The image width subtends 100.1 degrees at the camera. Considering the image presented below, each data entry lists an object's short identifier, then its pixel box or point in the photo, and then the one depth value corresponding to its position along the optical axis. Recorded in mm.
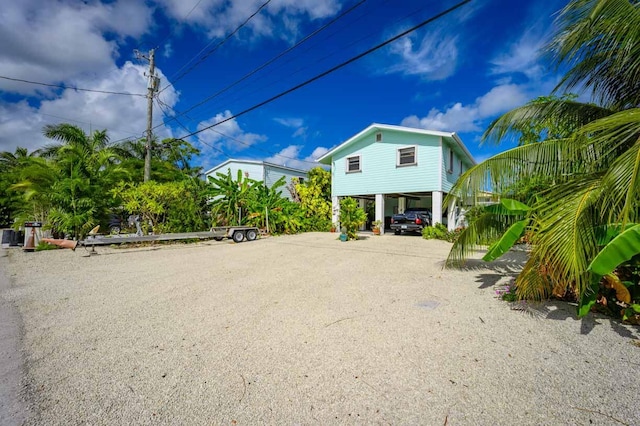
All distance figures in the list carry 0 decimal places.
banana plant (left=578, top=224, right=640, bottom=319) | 2629
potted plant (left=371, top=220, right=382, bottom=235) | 16112
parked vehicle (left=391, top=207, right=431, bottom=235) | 15016
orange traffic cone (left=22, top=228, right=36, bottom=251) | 9656
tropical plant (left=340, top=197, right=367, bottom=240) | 13109
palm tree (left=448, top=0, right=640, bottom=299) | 3078
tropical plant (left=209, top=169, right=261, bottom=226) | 15031
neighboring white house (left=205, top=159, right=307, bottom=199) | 22469
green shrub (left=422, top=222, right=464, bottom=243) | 13078
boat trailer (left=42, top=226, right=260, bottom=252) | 9305
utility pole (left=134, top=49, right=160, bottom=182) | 15758
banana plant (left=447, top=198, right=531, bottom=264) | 4238
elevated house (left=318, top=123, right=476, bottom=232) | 14395
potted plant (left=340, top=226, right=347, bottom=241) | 13148
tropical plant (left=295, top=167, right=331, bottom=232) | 18531
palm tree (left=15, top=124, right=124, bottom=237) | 10469
